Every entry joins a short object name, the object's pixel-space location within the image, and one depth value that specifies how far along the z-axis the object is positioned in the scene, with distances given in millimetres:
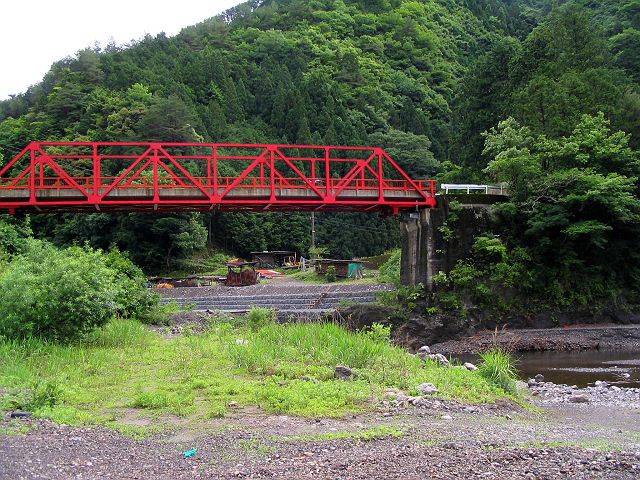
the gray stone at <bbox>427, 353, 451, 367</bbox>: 16836
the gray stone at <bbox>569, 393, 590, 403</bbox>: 15281
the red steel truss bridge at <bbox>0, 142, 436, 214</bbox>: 29891
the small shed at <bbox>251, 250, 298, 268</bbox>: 63562
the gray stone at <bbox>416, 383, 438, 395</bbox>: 12539
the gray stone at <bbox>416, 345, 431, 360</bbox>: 20492
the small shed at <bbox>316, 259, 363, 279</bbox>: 45438
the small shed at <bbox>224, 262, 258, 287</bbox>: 43812
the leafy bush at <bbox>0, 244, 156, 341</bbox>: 16141
